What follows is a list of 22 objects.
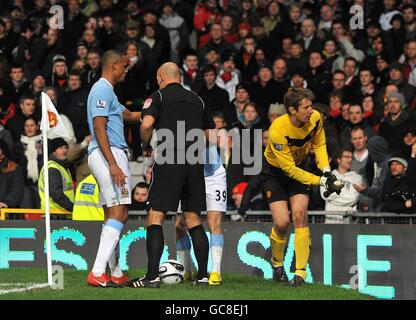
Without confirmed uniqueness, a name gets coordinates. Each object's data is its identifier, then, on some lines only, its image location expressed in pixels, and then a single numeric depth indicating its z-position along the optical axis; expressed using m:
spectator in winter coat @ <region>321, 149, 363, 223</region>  17.22
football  13.60
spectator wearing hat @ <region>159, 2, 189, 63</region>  23.06
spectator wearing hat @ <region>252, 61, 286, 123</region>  20.44
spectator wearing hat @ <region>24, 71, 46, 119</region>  20.98
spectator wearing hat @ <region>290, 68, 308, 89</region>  20.38
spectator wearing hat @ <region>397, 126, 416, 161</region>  17.29
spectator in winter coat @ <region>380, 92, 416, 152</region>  18.29
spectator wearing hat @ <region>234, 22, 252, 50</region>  22.42
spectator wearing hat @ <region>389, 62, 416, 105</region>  19.53
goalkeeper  13.77
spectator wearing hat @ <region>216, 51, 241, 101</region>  21.14
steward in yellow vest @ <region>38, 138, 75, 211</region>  17.73
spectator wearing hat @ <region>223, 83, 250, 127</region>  19.79
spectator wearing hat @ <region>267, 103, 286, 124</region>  18.53
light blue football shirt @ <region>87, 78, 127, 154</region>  12.94
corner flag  13.11
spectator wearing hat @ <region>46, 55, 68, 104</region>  21.36
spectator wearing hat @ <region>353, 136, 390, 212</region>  17.00
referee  12.88
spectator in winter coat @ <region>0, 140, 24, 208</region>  18.34
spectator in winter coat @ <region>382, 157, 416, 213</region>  16.22
